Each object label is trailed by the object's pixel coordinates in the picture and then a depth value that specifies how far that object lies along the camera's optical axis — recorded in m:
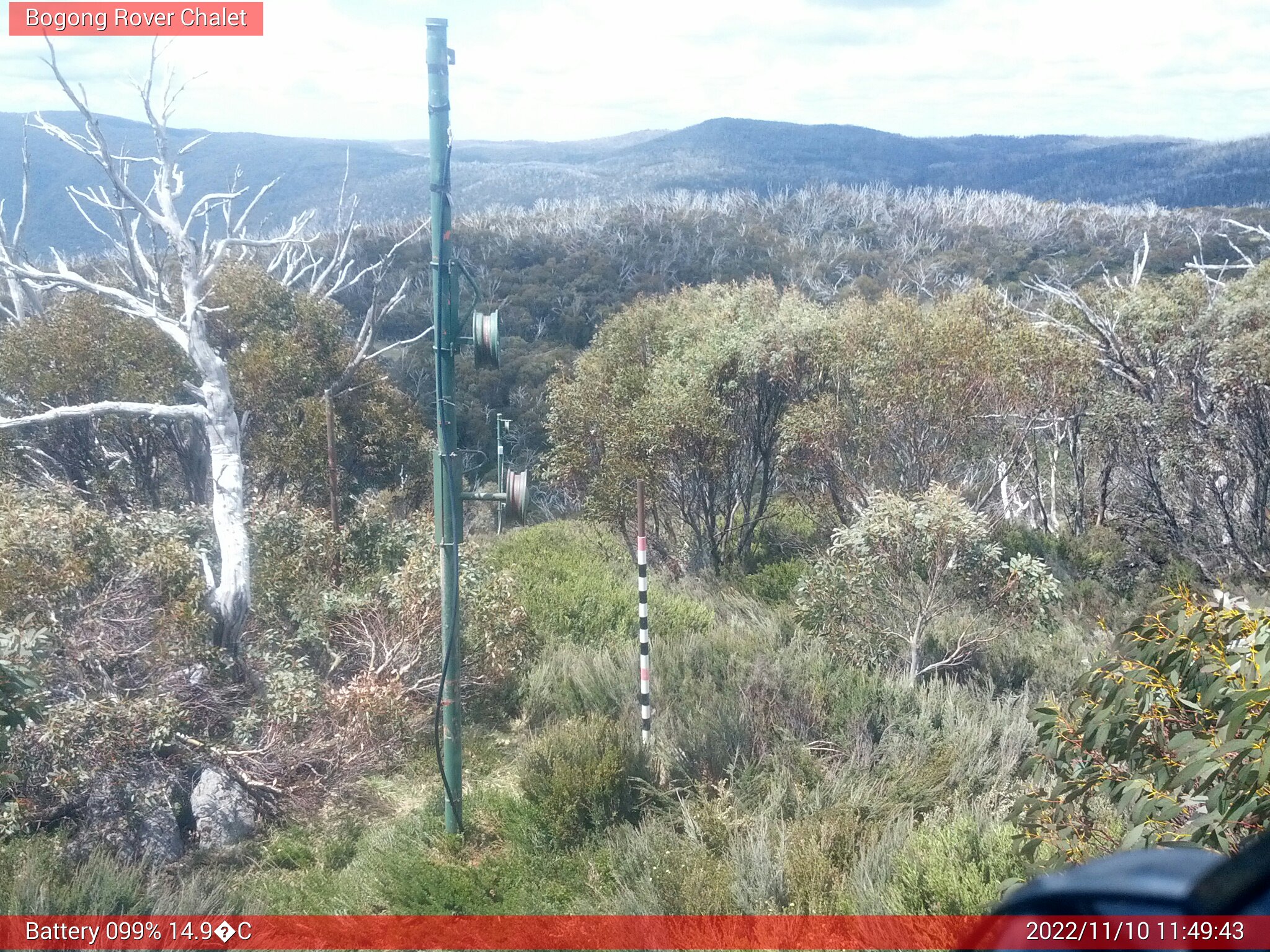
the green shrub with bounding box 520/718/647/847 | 5.26
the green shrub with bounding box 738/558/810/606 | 10.27
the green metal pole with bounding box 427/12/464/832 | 4.92
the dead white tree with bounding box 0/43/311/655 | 7.03
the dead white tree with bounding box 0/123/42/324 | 11.93
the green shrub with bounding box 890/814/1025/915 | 3.72
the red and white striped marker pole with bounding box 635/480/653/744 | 6.16
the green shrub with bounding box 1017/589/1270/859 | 2.48
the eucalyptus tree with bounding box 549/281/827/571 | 11.09
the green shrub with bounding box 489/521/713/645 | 8.92
